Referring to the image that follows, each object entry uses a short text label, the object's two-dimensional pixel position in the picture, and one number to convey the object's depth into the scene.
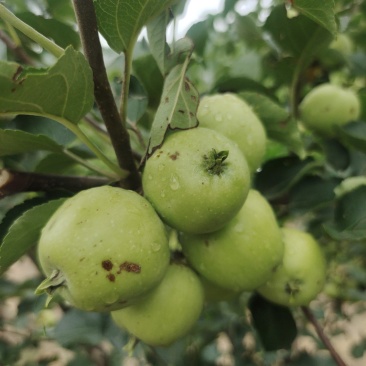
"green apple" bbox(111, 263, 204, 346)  0.16
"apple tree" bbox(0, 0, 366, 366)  0.14
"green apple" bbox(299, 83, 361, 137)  0.26
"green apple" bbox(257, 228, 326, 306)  0.19
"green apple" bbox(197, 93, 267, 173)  0.18
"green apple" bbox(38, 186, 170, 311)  0.13
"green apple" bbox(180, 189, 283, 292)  0.16
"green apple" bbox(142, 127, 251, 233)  0.14
